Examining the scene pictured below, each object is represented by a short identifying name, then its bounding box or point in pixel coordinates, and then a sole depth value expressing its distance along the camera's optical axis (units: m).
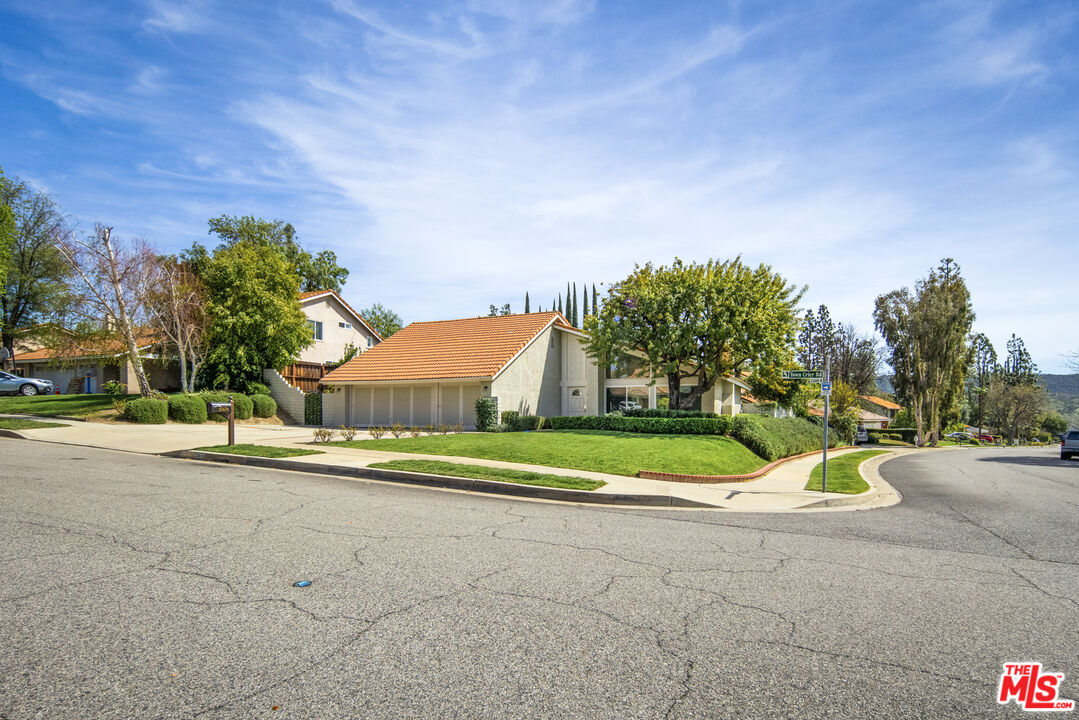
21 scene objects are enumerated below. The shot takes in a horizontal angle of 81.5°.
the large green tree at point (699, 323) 26.14
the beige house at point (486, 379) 28.86
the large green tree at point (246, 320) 31.64
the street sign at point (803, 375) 13.17
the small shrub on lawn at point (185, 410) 26.45
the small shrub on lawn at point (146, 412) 24.80
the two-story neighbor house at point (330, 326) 37.25
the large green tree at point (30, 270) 39.81
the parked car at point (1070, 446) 28.20
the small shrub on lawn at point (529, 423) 27.28
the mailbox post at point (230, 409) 15.43
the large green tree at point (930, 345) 48.28
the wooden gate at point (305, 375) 34.25
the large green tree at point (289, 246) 49.03
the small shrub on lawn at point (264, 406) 30.53
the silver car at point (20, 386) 34.44
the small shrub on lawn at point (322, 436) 18.97
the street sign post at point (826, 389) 12.66
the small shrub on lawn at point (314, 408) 31.77
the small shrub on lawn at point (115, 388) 33.66
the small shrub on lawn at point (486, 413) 26.75
